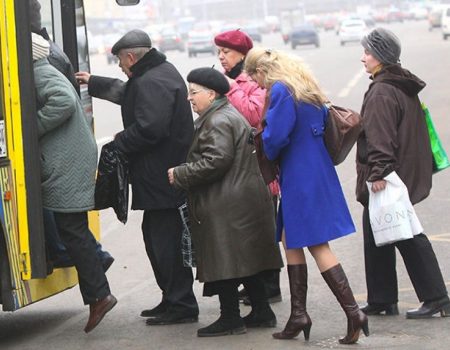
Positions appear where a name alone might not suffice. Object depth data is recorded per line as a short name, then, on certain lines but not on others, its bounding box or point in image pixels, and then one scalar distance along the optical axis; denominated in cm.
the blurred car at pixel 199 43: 7181
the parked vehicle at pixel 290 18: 11112
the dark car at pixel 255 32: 9113
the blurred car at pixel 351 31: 8094
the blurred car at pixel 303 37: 7738
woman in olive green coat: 713
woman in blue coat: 687
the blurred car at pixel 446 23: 6969
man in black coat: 753
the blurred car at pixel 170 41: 8562
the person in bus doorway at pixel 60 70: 748
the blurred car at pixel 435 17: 9056
